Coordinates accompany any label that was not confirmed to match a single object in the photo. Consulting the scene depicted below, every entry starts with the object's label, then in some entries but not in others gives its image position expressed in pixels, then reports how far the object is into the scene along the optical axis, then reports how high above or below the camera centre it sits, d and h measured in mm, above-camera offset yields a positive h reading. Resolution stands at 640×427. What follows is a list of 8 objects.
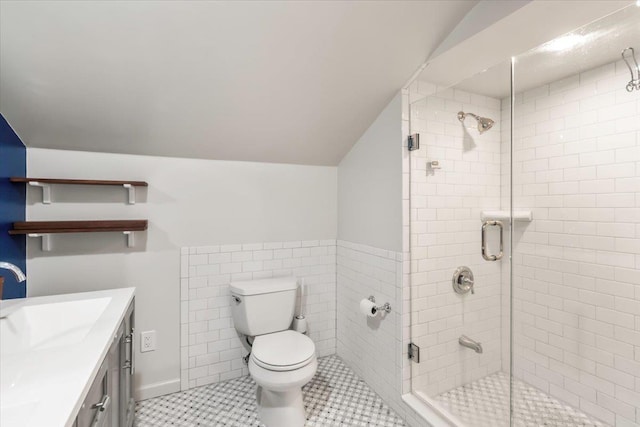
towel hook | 1434 +684
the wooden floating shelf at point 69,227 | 1607 -86
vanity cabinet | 892 -637
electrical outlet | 1986 -849
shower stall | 1589 -184
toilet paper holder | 1924 -618
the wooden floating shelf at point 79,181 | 1599 +173
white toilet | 1658 -813
